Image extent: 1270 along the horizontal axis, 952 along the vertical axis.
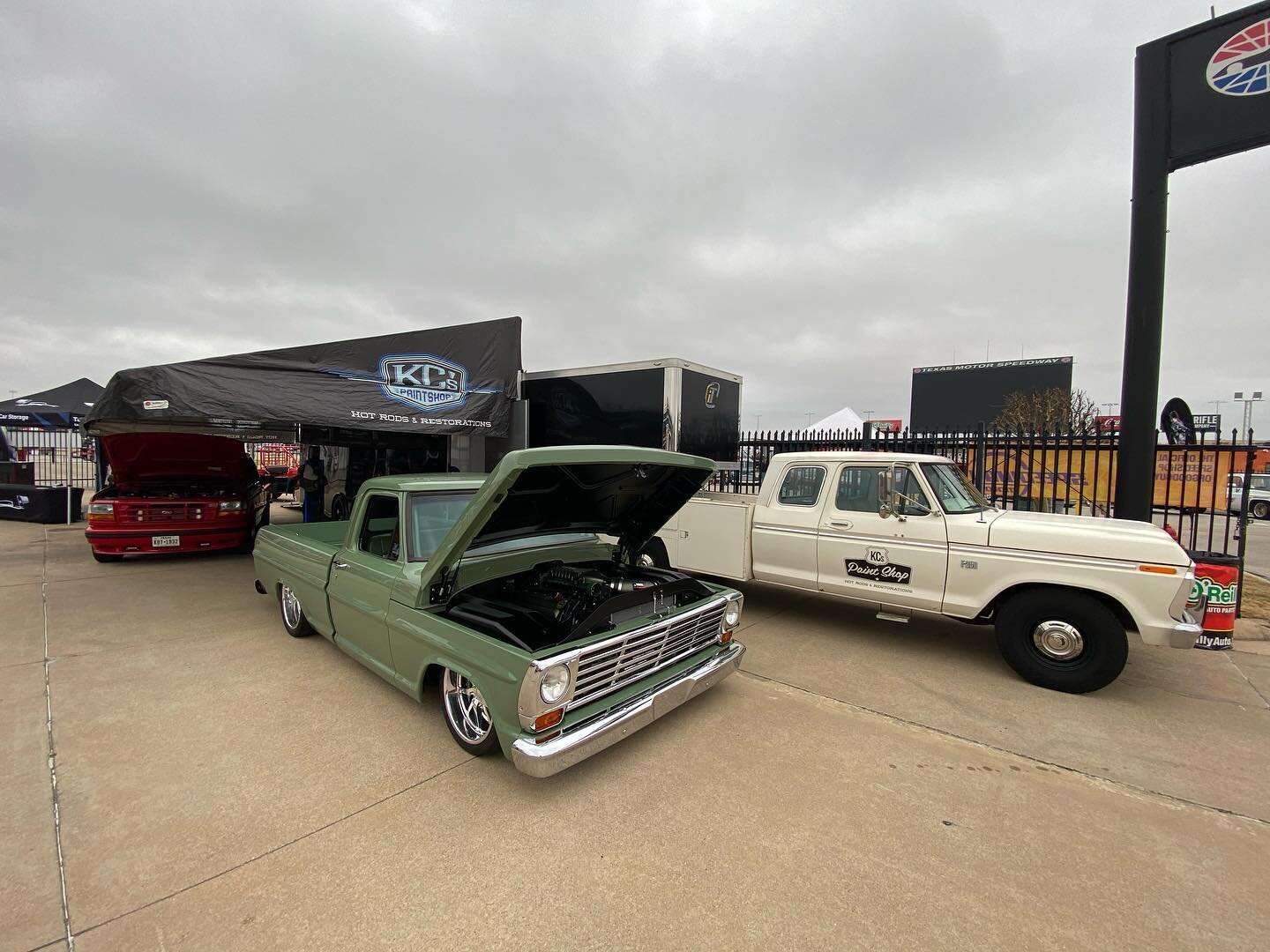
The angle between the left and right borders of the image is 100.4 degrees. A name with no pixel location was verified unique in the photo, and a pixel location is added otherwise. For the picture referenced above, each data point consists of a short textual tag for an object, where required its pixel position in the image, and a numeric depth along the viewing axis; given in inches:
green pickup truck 102.3
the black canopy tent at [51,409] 562.9
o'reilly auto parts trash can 165.3
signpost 212.2
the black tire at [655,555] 250.2
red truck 312.0
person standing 487.8
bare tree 740.6
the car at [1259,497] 800.9
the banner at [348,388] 243.0
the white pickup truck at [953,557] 153.6
